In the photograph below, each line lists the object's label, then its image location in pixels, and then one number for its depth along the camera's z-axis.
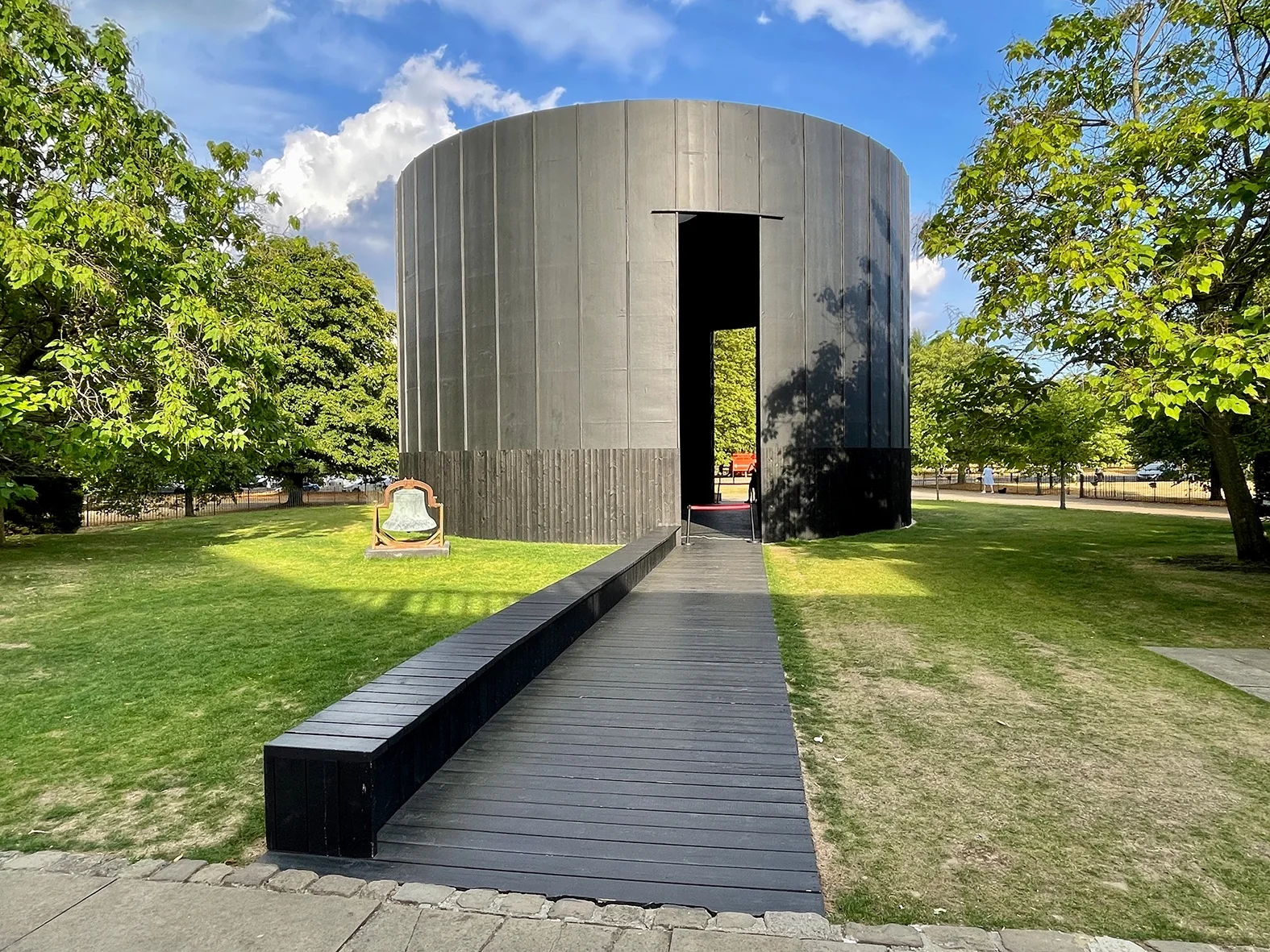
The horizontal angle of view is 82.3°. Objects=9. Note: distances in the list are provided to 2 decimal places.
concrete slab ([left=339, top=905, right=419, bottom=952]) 2.27
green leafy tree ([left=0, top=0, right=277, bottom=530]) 10.38
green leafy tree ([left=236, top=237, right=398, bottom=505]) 25.98
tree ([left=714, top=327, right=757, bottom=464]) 37.66
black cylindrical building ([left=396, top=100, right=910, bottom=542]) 14.47
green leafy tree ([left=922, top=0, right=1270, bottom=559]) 6.39
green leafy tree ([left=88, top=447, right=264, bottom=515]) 14.40
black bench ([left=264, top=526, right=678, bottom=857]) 2.84
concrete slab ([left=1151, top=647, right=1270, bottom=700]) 5.29
